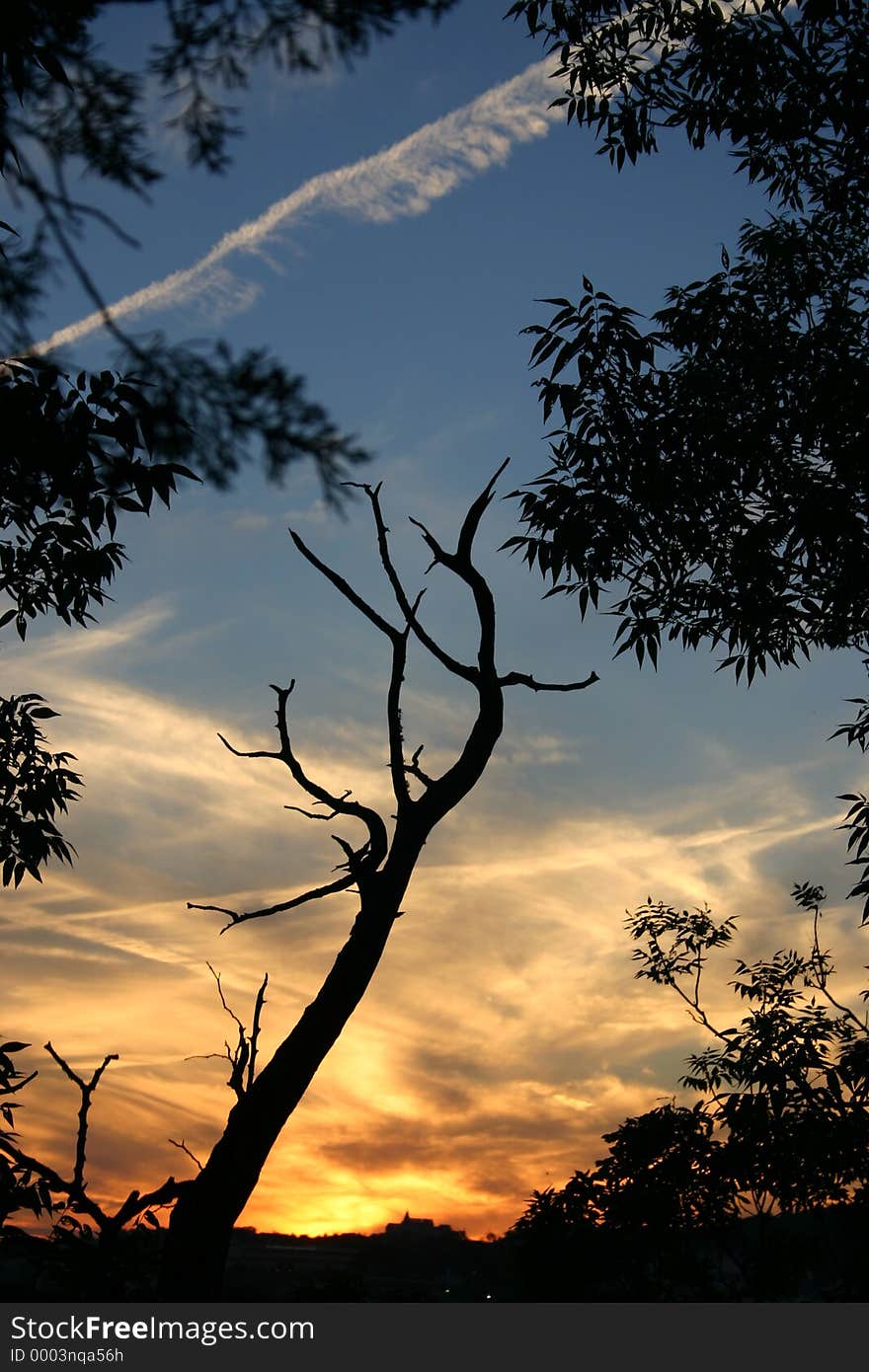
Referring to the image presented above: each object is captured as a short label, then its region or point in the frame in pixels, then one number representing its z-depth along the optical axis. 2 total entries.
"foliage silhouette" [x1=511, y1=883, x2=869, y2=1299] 11.88
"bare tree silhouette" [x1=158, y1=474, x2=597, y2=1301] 5.04
